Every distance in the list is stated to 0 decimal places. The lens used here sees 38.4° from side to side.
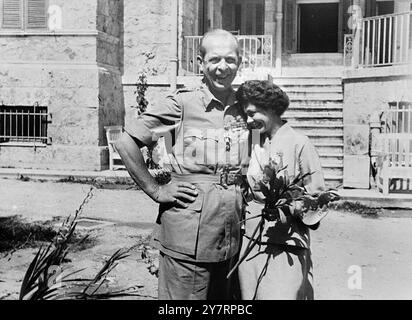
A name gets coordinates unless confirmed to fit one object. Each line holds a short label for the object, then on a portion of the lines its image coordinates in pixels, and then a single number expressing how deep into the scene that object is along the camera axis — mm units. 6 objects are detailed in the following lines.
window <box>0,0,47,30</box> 12852
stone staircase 11508
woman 2664
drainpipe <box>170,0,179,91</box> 13594
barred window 12719
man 2594
